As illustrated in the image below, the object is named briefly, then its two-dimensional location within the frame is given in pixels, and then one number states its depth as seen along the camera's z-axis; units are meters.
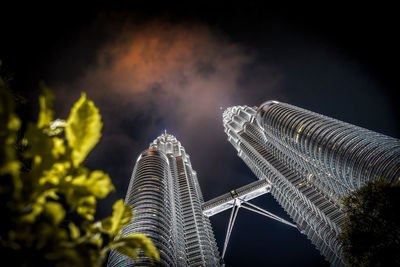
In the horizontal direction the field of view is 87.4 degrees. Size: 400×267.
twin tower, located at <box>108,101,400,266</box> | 43.81
